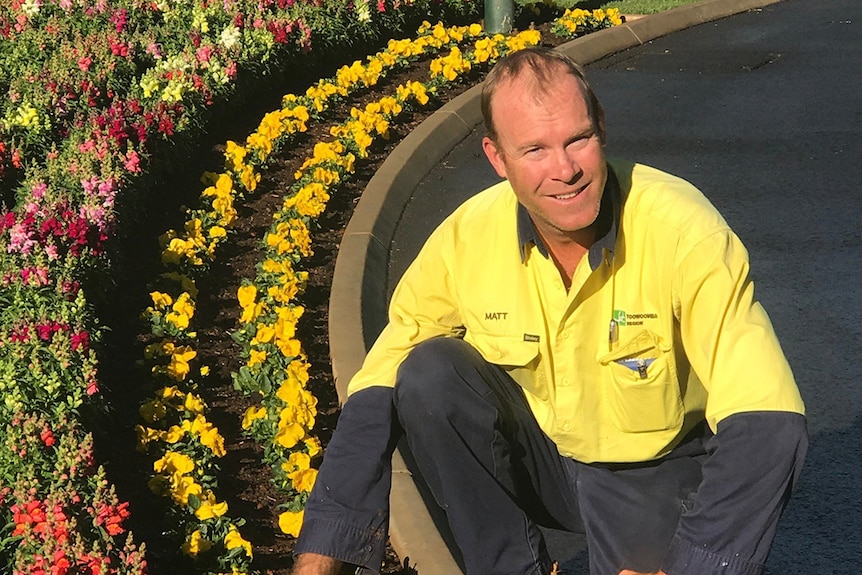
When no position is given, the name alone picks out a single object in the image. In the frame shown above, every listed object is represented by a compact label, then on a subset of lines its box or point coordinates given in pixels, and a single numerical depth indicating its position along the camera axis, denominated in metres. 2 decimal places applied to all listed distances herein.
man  2.72
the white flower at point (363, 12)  9.40
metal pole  9.81
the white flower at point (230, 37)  8.20
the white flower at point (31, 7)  9.32
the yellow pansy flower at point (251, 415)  4.28
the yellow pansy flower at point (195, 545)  3.53
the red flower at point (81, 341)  4.37
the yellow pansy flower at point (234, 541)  3.56
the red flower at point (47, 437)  3.75
